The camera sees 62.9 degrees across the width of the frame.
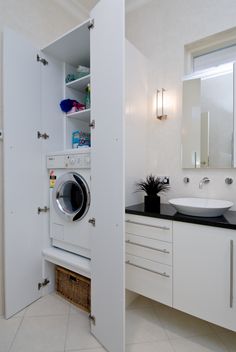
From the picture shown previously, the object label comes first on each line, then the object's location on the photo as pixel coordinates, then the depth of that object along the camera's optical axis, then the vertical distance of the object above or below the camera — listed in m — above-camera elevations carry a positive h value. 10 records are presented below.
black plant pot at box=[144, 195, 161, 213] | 1.54 -0.24
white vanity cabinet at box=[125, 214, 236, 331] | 1.15 -0.62
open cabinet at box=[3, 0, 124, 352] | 1.20 +0.22
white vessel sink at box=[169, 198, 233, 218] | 1.25 -0.23
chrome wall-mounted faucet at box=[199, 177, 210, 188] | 1.67 -0.06
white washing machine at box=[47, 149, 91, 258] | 1.64 -0.25
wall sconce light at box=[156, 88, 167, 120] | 1.87 +0.65
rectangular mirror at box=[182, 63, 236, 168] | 1.58 +0.48
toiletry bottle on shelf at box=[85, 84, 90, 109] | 1.93 +0.75
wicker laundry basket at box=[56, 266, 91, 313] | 1.68 -1.06
